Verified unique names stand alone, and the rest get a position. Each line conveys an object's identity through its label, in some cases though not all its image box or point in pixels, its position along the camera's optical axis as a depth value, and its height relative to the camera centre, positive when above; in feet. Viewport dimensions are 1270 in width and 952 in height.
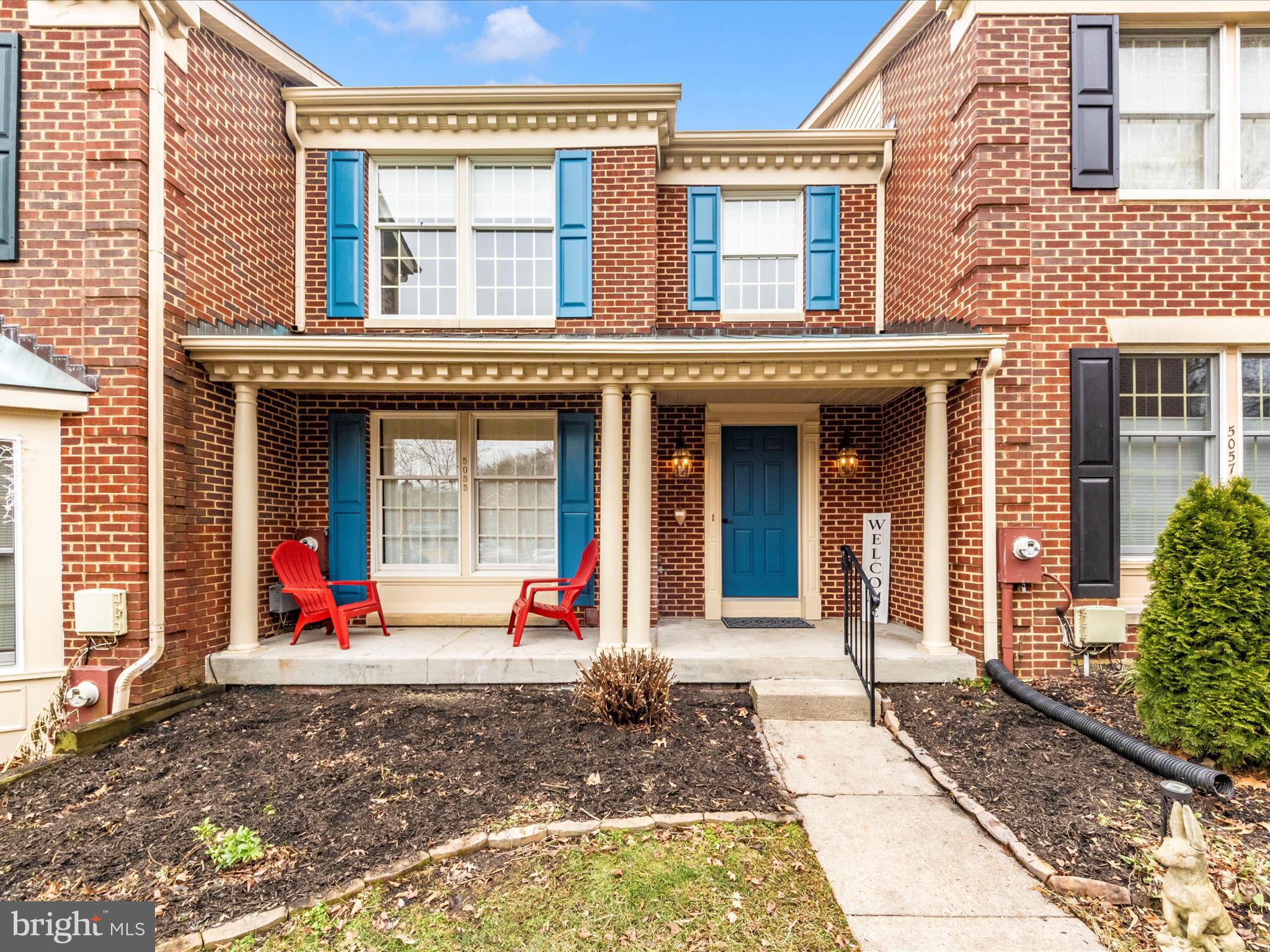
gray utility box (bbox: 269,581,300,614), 18.56 -3.82
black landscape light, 7.55 -3.97
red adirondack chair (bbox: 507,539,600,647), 17.31 -3.39
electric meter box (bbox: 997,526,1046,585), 15.52 -2.01
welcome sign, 20.92 -2.61
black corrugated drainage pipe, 10.17 -5.12
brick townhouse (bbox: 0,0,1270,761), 14.26 +3.62
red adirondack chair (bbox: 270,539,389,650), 16.96 -3.18
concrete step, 14.44 -5.42
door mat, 20.07 -4.85
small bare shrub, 13.44 -4.78
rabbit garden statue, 7.25 -5.11
